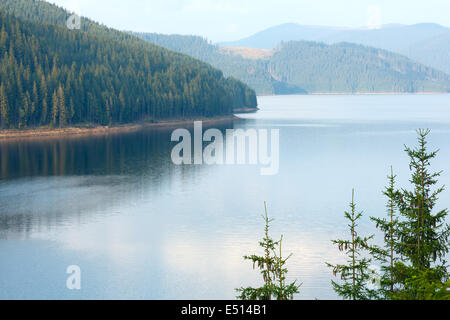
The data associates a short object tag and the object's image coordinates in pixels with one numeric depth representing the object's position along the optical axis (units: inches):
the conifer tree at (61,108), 4859.7
